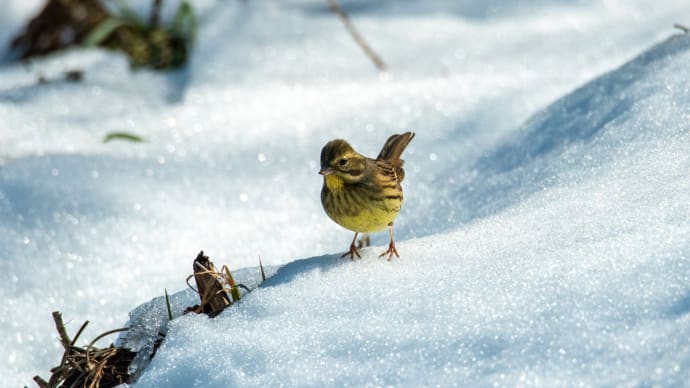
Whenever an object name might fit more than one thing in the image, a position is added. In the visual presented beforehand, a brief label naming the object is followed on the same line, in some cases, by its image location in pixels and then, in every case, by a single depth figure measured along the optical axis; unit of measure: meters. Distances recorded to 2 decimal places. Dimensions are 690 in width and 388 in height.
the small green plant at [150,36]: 15.69
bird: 7.53
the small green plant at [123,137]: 11.86
